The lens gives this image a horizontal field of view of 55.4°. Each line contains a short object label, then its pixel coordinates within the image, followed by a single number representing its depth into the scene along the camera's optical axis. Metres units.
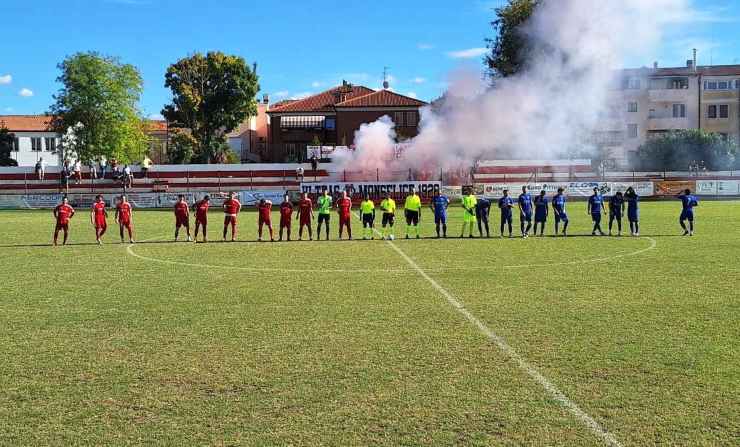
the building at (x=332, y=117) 70.56
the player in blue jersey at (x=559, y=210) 25.95
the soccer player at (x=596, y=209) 25.42
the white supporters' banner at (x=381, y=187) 46.16
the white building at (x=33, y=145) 87.69
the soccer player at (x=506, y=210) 25.48
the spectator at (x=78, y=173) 52.78
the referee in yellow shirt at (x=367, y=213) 25.23
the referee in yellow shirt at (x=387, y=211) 26.28
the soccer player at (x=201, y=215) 24.80
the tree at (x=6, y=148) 76.61
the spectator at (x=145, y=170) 54.69
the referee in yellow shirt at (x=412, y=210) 25.48
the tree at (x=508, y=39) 52.69
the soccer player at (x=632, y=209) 25.14
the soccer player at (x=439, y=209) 25.23
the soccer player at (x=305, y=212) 25.27
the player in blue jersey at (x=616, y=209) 25.50
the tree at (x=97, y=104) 54.72
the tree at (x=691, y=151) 59.84
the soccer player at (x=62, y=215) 23.64
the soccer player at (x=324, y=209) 25.38
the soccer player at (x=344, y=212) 25.19
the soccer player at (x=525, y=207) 25.59
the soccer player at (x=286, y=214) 24.81
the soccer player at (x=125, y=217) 24.48
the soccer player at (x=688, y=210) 24.70
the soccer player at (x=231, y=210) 24.84
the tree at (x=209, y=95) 66.19
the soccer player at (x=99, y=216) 24.30
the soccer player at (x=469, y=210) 25.41
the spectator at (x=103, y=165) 53.97
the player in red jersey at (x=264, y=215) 24.94
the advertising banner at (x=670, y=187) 50.91
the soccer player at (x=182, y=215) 24.95
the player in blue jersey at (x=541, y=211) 25.83
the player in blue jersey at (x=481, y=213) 25.70
